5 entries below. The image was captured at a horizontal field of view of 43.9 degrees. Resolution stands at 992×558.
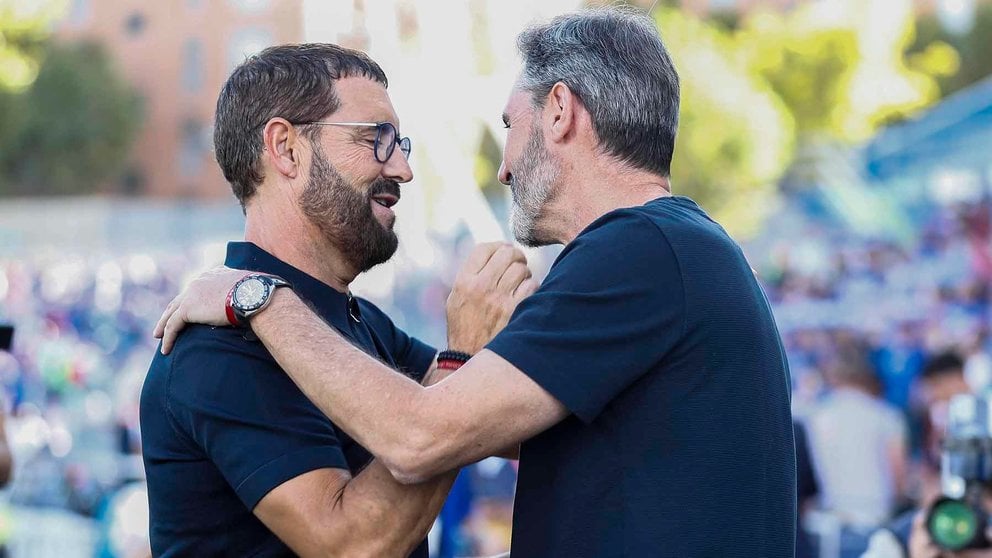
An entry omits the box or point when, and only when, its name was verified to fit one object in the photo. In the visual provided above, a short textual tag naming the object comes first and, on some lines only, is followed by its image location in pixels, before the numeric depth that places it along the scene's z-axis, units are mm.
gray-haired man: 2139
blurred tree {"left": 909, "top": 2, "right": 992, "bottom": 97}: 50531
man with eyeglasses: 2312
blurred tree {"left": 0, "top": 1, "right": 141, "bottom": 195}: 46969
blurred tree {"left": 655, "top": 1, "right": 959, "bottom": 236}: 34031
